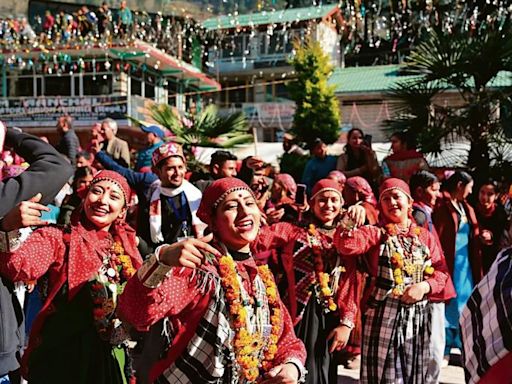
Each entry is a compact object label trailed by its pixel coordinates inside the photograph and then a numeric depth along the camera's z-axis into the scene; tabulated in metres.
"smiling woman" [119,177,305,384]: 2.17
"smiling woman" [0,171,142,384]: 2.96
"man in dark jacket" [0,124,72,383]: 2.41
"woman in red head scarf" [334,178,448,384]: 3.98
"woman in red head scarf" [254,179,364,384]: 3.87
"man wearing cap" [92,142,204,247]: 5.00
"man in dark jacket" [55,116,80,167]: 8.43
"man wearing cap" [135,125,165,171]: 6.82
